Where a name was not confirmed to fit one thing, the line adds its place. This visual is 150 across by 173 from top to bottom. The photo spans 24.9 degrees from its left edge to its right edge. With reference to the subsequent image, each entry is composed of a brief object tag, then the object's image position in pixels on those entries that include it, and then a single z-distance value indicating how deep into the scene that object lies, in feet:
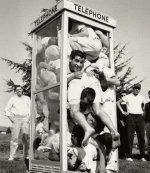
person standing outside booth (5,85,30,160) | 27.30
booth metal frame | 14.75
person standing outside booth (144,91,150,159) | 26.37
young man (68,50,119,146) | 14.76
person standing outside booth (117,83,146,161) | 25.95
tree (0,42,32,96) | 59.06
